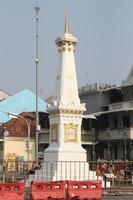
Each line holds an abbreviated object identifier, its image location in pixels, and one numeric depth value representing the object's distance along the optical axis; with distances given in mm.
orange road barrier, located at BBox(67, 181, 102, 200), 16698
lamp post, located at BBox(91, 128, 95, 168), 49719
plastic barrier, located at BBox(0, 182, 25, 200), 15439
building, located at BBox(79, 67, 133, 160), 47375
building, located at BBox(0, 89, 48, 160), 53125
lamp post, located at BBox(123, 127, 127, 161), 44669
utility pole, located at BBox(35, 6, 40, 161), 34306
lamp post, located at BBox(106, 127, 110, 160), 48319
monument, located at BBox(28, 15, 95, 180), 22828
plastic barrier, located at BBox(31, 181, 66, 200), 16203
